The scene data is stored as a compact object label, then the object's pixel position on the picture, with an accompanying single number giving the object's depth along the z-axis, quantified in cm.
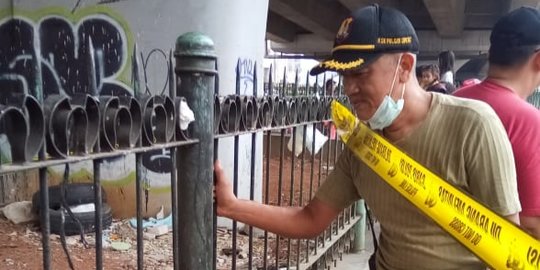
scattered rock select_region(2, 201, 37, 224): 538
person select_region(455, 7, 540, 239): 210
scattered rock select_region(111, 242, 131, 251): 482
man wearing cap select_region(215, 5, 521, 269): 166
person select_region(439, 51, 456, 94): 656
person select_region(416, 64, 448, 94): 552
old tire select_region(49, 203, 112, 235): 491
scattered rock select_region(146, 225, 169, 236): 525
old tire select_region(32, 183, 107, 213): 510
